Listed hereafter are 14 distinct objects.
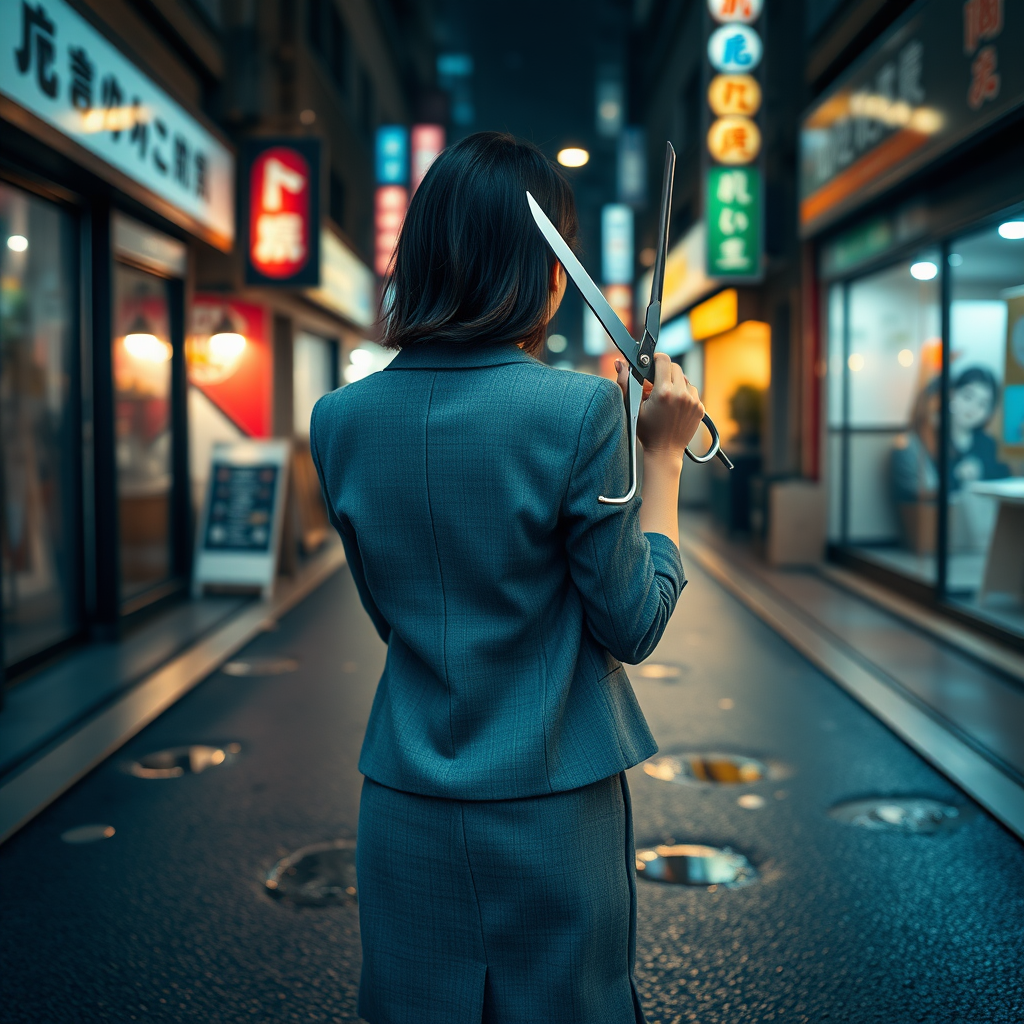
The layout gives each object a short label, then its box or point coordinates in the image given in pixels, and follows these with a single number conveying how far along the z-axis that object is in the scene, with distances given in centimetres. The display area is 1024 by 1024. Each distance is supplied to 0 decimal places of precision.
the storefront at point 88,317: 592
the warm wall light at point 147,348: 825
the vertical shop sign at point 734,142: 1111
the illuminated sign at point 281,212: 1009
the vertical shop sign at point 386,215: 1861
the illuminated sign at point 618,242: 2533
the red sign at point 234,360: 1081
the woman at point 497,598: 138
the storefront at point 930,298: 684
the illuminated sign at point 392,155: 1931
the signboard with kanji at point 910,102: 611
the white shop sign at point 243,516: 931
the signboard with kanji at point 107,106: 521
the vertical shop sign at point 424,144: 1952
